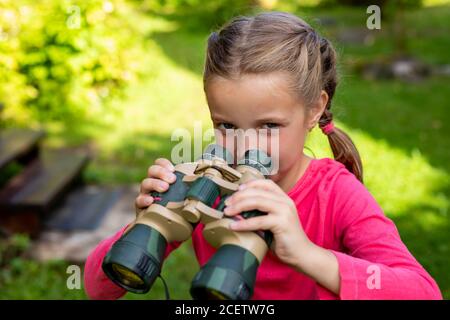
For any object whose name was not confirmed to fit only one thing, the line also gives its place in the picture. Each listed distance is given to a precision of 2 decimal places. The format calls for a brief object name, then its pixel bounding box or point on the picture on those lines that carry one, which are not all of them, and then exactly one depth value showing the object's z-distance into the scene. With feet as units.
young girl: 4.75
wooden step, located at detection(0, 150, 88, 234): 12.64
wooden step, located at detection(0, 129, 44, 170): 13.51
